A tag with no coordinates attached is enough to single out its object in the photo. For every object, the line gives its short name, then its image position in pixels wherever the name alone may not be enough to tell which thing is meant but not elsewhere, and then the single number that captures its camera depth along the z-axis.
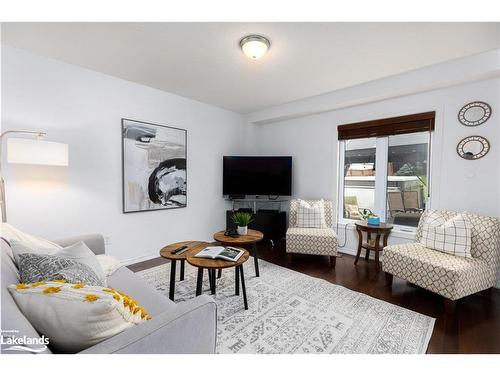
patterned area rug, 1.58
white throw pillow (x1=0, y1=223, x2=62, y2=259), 1.41
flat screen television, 3.98
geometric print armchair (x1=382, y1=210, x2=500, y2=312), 1.94
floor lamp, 1.88
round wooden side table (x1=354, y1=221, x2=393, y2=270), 2.89
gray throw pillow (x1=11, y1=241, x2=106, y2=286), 1.05
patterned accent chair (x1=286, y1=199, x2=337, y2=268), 3.01
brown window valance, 2.80
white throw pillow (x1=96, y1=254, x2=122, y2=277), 1.73
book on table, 1.92
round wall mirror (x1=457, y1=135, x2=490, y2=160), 2.44
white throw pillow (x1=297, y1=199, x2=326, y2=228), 3.42
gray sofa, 0.73
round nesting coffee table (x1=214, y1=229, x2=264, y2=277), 2.41
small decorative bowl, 3.02
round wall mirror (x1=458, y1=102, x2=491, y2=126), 2.43
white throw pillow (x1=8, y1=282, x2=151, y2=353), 0.77
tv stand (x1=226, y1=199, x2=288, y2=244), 3.85
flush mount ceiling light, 1.94
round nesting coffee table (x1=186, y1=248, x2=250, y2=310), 1.81
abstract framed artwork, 2.97
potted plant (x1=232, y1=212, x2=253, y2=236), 2.69
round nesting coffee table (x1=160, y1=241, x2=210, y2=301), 2.02
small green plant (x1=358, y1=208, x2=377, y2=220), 3.38
